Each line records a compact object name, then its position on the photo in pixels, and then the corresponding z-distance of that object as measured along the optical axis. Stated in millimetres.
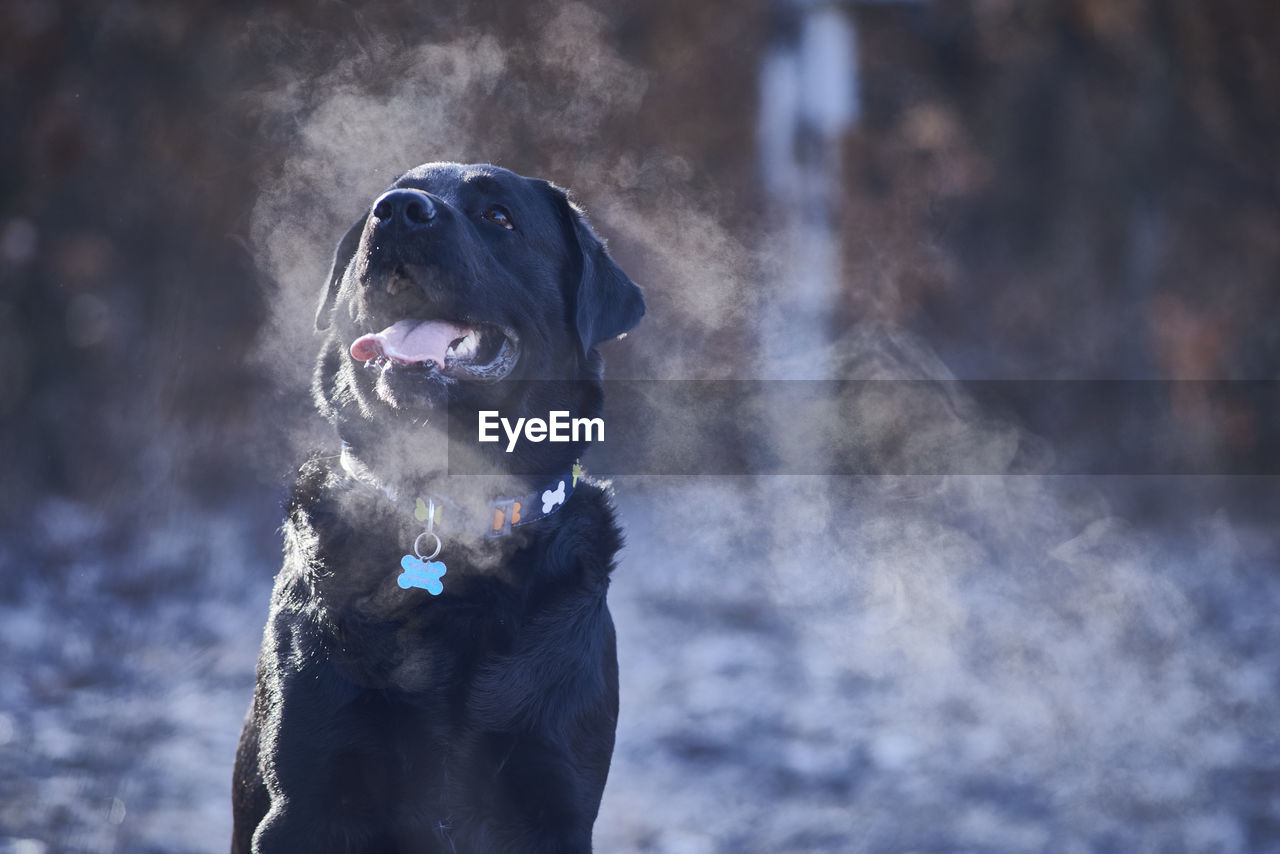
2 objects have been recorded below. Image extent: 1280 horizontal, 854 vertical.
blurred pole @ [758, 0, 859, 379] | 7701
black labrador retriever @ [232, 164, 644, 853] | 3878
